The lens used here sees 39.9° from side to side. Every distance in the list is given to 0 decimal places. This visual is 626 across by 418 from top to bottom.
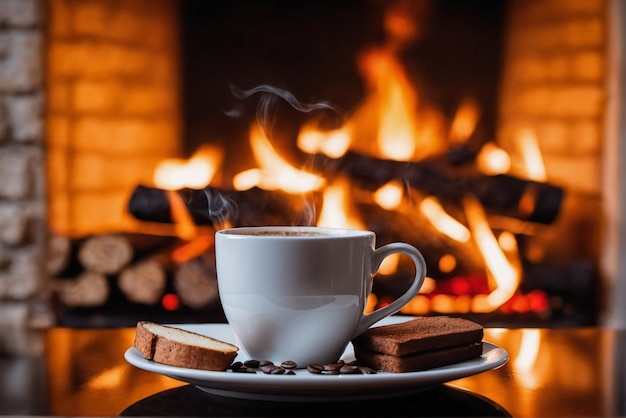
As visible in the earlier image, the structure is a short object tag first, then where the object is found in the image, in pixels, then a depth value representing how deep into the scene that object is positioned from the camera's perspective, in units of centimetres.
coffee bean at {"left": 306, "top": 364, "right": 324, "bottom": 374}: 57
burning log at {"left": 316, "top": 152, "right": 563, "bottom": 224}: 193
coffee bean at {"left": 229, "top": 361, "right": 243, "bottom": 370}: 58
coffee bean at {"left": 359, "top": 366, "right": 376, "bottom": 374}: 57
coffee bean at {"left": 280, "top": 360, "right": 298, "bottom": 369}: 60
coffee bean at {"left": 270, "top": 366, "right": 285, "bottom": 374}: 56
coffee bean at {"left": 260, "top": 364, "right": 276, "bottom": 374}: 56
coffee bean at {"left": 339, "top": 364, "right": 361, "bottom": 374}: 56
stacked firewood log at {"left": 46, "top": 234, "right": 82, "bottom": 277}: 190
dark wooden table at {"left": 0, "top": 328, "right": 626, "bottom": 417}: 54
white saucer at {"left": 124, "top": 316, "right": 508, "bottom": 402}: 53
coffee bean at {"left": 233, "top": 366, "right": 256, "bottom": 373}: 58
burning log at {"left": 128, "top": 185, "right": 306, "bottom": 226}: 188
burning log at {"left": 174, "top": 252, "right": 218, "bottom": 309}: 192
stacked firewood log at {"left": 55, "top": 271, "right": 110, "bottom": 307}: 193
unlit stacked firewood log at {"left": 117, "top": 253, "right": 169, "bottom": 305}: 192
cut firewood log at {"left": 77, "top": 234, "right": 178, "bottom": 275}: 193
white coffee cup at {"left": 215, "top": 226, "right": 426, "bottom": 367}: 60
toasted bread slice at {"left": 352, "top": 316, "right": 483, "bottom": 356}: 58
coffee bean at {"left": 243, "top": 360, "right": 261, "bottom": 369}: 59
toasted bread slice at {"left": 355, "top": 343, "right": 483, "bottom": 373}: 57
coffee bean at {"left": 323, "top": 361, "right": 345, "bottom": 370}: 57
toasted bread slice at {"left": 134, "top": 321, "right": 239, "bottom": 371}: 57
